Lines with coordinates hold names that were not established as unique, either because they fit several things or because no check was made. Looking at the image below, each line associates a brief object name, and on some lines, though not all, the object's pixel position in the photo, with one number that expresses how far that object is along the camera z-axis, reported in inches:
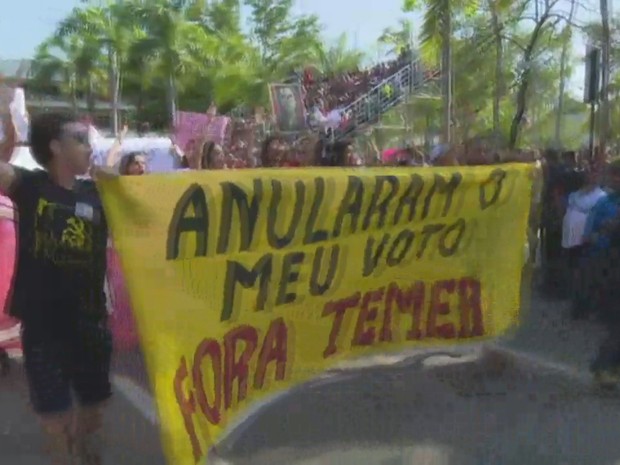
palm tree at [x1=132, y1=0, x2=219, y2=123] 1300.4
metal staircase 1064.2
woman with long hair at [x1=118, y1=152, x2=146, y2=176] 269.3
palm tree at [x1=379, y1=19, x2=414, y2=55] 1350.1
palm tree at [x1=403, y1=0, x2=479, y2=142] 570.9
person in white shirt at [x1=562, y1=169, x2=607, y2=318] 337.4
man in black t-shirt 151.7
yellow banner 142.5
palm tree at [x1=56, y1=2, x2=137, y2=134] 1392.7
